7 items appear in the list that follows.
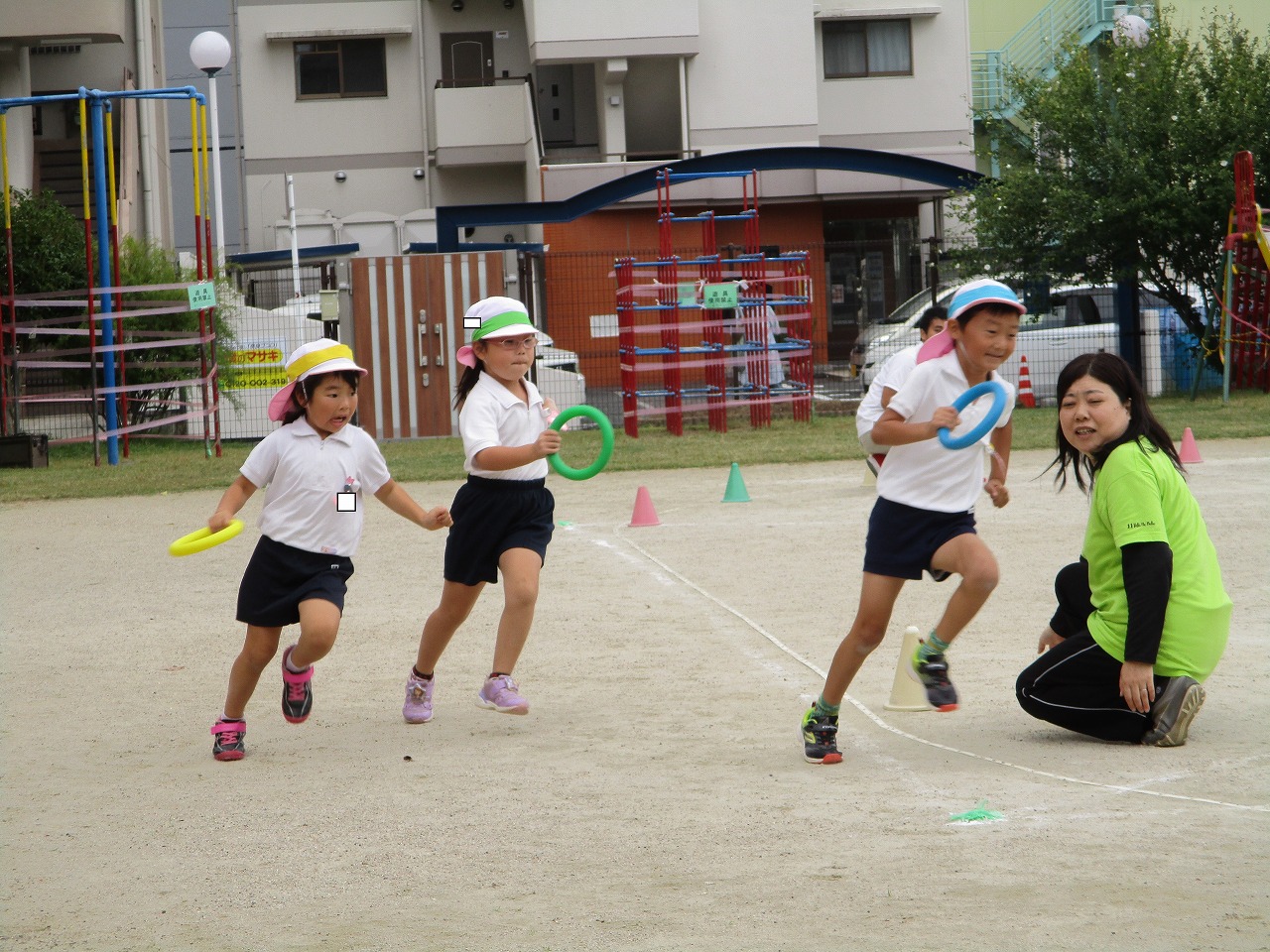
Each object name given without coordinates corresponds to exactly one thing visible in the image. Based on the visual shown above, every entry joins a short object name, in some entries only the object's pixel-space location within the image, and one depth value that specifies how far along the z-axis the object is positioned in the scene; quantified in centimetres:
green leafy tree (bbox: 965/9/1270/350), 2239
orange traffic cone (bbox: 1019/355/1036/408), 2230
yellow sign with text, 2286
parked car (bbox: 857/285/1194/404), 2330
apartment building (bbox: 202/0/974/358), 3381
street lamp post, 2253
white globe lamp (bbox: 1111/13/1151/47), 2455
